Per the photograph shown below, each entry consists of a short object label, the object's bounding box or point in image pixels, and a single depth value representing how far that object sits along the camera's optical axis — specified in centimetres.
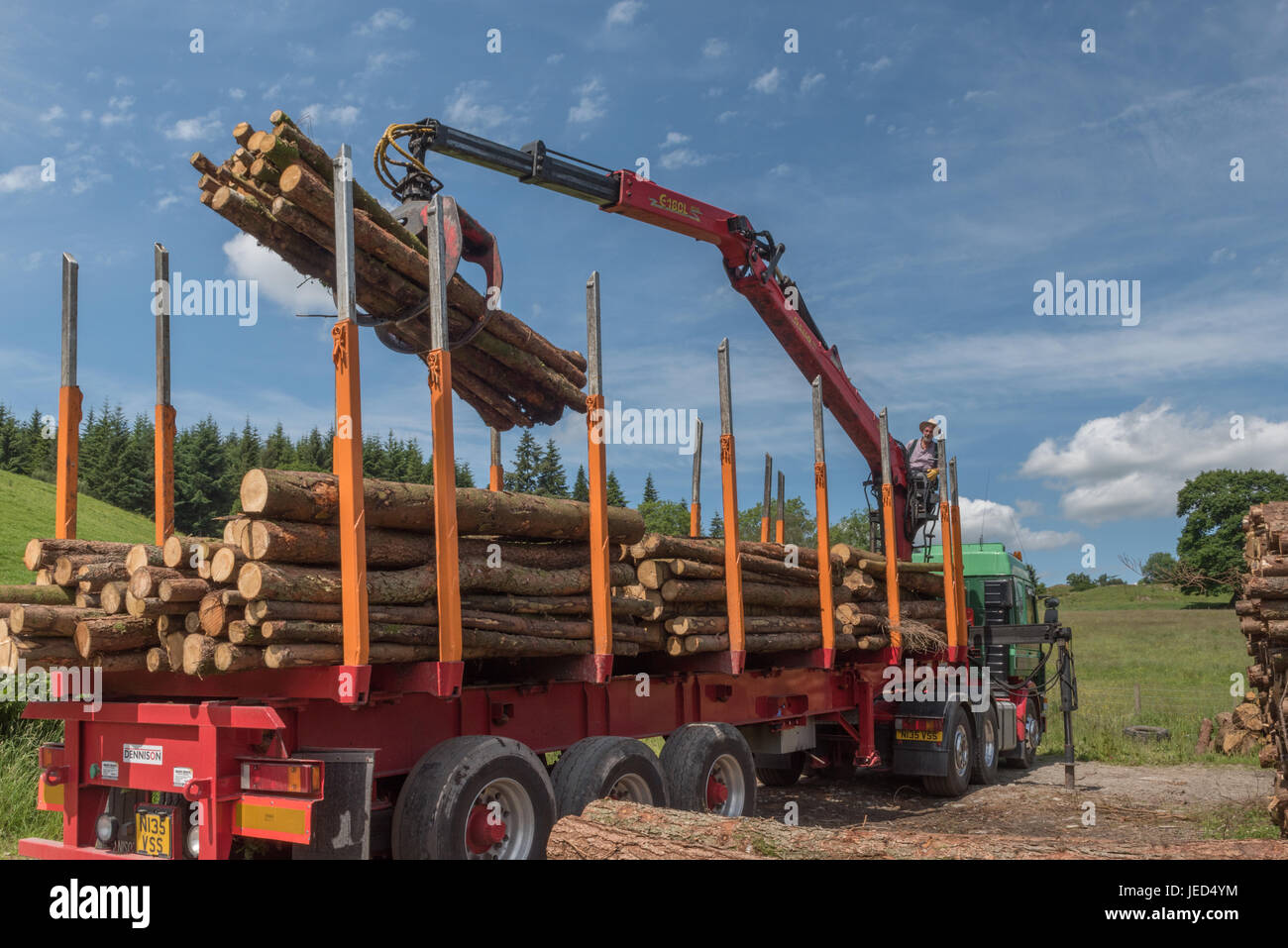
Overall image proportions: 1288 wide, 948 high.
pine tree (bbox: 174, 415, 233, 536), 6594
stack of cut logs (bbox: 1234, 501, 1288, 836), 819
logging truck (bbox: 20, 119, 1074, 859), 580
